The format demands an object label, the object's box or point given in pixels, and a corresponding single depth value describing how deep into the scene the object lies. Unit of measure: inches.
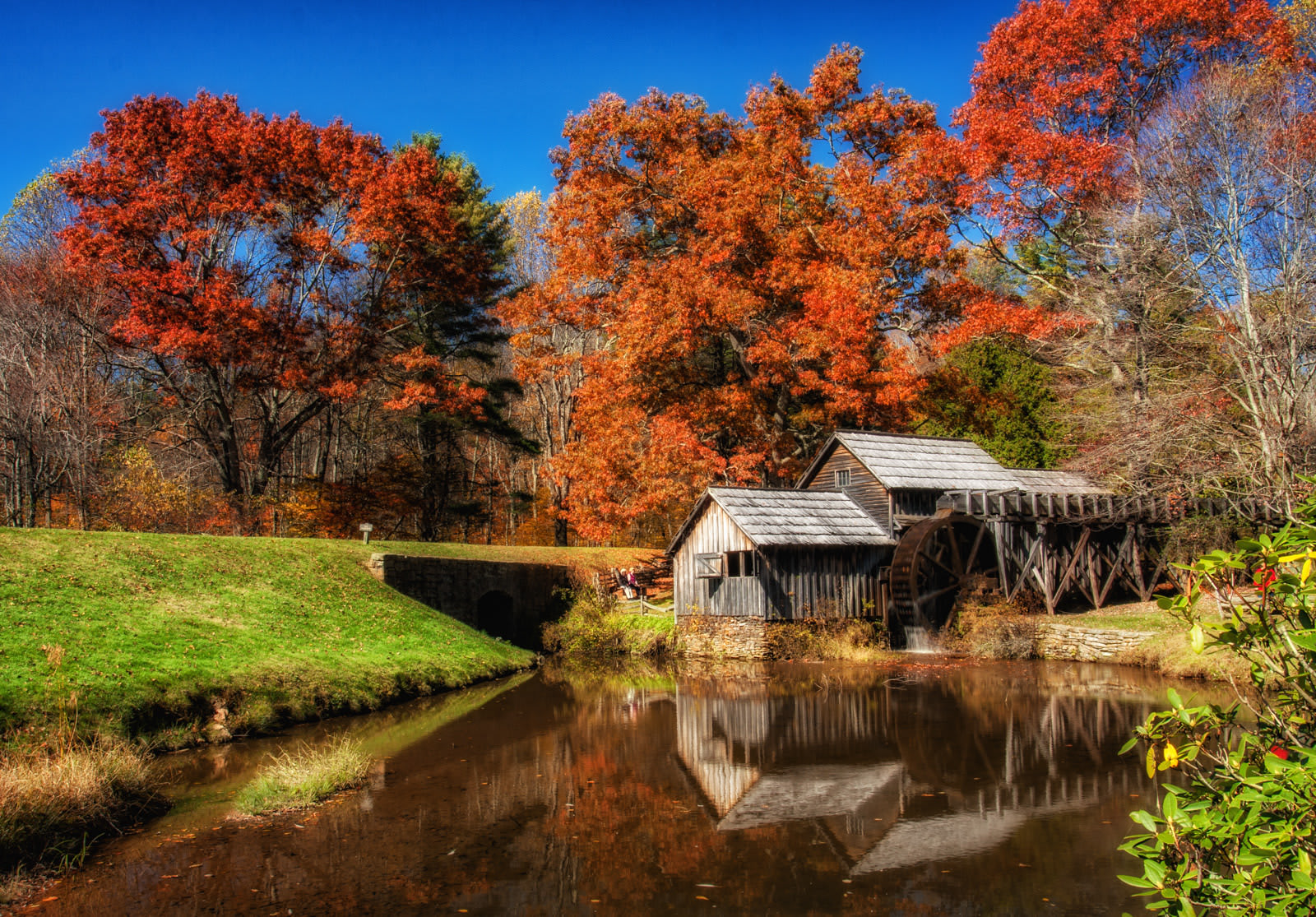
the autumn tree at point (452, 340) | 1295.5
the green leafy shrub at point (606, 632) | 972.6
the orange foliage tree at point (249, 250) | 1048.8
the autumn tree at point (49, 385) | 909.8
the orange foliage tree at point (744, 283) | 1050.1
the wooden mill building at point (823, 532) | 907.4
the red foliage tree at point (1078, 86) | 964.6
